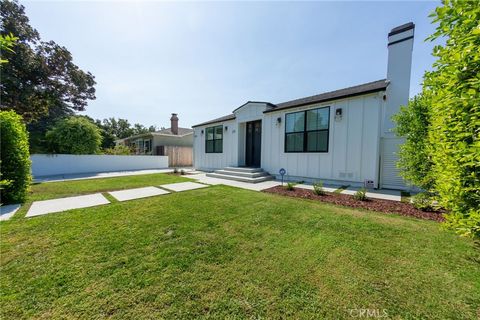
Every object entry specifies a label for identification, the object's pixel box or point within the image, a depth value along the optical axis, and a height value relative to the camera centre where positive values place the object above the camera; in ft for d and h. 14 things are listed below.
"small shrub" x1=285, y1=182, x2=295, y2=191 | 20.63 -3.90
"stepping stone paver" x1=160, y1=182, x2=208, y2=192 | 21.68 -4.48
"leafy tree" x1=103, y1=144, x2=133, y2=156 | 48.85 -0.21
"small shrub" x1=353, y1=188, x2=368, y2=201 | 16.20 -3.76
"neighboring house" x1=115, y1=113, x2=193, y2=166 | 59.36 +2.71
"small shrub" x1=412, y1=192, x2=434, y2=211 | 13.56 -3.52
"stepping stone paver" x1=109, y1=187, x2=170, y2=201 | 17.31 -4.56
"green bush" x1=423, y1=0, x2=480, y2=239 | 5.07 +1.53
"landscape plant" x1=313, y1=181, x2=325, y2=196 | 18.36 -3.81
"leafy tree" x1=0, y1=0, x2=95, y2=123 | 39.45 +18.80
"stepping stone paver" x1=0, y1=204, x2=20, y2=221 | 11.84 -4.64
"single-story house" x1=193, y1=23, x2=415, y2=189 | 20.65 +3.13
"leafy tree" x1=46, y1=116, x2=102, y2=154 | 37.68 +2.74
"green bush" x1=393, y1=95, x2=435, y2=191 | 13.76 +0.74
